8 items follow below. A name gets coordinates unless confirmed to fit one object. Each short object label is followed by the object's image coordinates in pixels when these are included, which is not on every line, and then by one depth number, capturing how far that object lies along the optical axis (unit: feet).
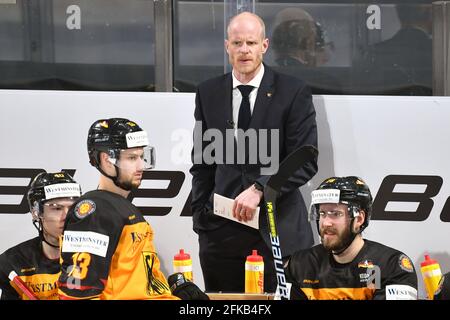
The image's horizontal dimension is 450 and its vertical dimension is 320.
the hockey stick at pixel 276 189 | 20.52
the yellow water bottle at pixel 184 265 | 24.58
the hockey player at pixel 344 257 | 22.13
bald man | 26.37
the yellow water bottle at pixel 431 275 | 24.20
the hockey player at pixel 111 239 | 19.92
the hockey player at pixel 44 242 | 24.58
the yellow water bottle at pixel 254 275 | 24.44
